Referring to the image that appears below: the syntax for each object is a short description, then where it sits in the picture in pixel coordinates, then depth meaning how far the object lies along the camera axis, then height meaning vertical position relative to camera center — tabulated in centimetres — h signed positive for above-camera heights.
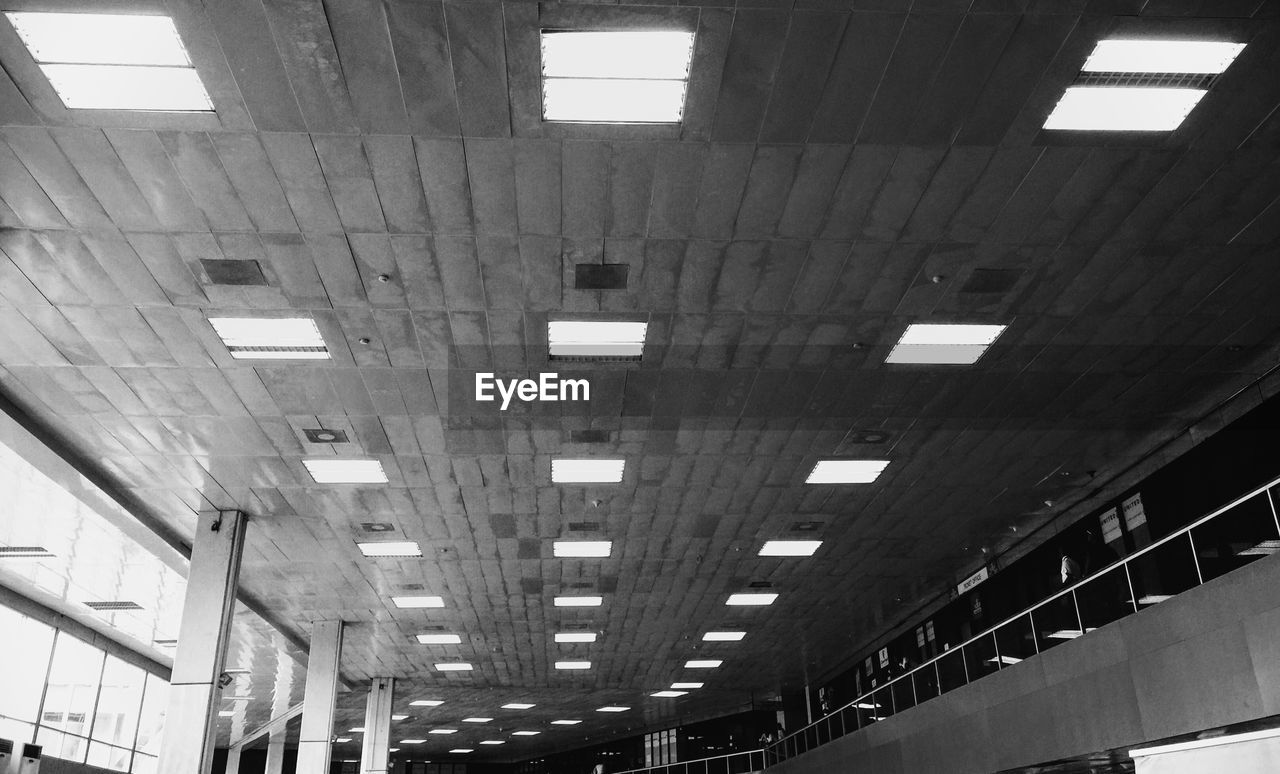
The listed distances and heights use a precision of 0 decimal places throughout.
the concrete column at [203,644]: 1741 +308
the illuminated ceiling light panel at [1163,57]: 843 +598
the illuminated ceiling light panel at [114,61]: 778 +584
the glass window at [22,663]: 2434 +394
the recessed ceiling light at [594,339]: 1227 +562
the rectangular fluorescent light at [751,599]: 2557 +514
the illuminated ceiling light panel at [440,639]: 2944 +499
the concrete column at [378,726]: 3581 +317
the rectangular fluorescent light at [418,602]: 2514 +518
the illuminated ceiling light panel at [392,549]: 2062 +532
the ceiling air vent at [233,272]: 1084 +571
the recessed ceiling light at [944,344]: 1278 +569
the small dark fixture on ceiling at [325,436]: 1503 +551
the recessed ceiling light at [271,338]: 1210 +567
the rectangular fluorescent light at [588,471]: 1666 +547
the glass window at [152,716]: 3272 +341
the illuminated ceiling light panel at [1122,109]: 892 +592
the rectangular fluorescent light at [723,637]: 3003 +498
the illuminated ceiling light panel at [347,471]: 1639 +548
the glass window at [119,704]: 2983 +355
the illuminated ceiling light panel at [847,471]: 1708 +551
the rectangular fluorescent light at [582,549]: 2089 +532
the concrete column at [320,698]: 2720 +319
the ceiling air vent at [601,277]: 1107 +568
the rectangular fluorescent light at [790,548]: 2127 +531
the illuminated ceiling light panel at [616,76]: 803 +581
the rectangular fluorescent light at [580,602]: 2559 +518
